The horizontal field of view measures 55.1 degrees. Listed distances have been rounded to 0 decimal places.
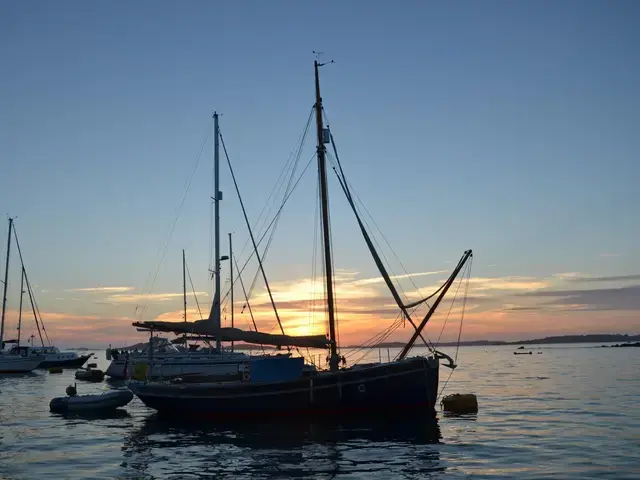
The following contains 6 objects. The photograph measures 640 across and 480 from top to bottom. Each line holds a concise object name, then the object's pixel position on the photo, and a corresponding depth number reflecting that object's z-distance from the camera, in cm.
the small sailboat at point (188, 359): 5234
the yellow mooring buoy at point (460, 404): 3612
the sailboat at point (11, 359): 8256
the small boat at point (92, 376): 7281
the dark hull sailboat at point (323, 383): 3209
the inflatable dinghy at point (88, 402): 3881
